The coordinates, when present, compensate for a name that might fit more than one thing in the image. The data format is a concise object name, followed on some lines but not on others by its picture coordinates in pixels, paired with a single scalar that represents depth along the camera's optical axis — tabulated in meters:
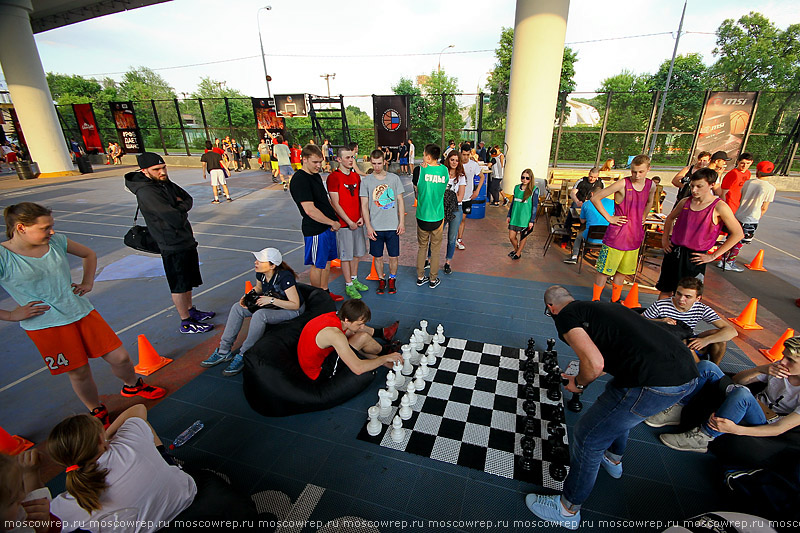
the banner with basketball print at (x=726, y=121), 13.76
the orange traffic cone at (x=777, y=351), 3.60
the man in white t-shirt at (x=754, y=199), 5.55
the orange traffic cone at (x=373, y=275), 5.73
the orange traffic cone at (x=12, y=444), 2.53
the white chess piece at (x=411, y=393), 2.96
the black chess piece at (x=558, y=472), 2.35
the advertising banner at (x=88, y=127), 20.64
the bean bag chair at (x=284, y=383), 2.84
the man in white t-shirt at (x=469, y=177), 6.65
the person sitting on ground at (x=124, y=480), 1.42
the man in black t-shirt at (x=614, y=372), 1.82
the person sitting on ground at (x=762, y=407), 2.22
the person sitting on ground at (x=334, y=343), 2.71
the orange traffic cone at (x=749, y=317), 4.25
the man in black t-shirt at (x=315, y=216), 4.14
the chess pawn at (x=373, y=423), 2.74
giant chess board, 2.50
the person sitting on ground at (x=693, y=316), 2.81
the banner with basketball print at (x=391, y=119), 15.96
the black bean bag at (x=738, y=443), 2.20
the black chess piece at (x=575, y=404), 2.99
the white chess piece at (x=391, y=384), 3.04
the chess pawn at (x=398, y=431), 2.66
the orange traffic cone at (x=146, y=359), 3.56
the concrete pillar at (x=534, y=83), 9.40
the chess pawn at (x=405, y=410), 2.87
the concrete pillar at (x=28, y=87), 15.26
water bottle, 2.69
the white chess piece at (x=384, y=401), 2.87
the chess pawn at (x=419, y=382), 3.18
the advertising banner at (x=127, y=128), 20.23
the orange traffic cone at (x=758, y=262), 6.05
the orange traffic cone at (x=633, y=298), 4.75
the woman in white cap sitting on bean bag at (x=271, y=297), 3.36
